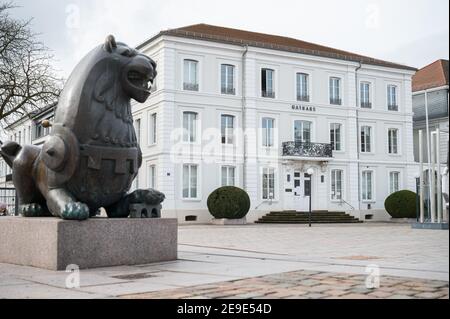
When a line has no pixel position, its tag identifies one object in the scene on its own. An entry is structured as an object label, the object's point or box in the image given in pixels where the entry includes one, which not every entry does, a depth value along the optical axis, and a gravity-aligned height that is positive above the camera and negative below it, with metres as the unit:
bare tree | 21.59 +5.19
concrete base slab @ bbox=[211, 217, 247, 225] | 27.59 -0.97
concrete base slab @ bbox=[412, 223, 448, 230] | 19.31 -0.91
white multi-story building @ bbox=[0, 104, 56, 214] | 21.81 +4.41
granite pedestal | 6.47 -0.48
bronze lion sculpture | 6.83 +0.76
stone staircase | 30.12 -0.91
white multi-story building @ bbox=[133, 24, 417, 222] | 29.69 +4.55
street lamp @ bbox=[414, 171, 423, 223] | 20.36 +0.18
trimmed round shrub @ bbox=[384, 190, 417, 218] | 32.47 -0.20
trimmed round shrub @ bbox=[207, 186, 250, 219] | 27.42 -0.06
